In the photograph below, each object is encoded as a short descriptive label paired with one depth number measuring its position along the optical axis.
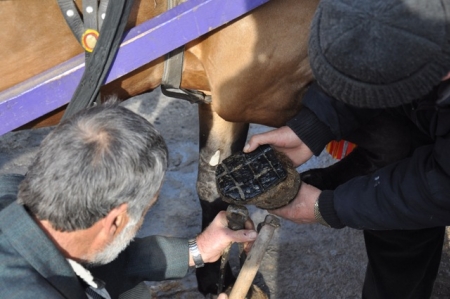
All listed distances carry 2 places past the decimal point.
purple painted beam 1.81
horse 1.79
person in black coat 1.43
